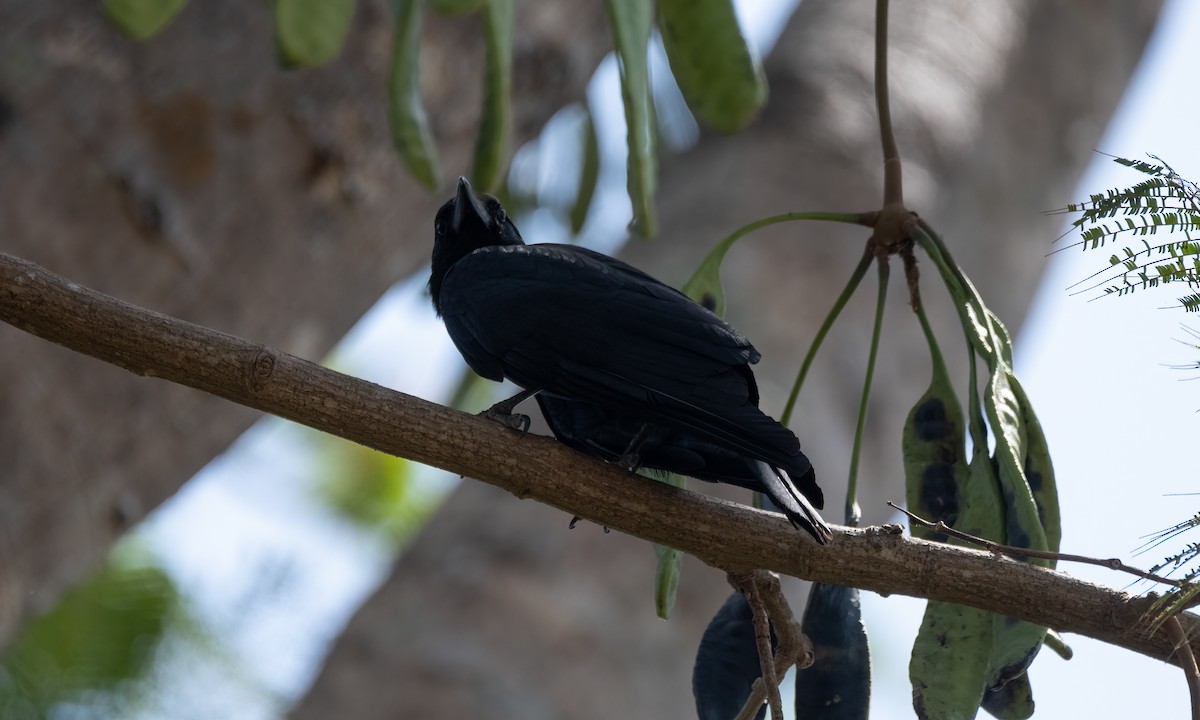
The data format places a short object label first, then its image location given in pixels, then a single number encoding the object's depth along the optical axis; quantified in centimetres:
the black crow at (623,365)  605
